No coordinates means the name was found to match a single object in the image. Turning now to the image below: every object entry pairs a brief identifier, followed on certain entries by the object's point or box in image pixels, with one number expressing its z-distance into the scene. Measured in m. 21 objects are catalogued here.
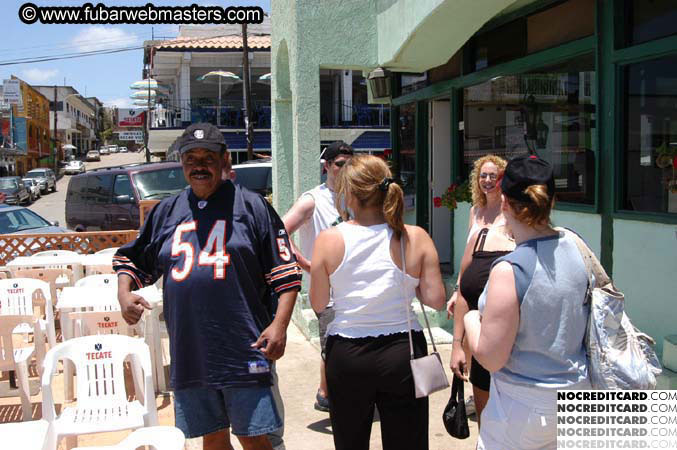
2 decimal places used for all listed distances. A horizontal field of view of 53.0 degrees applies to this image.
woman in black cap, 2.37
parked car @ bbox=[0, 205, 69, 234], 11.89
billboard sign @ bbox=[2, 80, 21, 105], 51.38
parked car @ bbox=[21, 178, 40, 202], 38.22
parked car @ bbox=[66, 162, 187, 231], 12.95
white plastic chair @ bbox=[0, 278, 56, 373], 5.61
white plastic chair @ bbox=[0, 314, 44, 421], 4.64
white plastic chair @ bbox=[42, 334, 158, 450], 3.49
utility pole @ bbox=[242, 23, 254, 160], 24.48
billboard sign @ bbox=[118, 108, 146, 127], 52.00
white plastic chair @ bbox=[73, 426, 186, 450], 2.61
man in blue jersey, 3.02
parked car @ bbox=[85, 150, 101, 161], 77.00
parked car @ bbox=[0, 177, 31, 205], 33.53
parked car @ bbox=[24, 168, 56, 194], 42.74
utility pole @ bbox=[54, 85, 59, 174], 63.75
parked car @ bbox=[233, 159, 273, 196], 14.47
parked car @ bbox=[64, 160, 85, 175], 59.55
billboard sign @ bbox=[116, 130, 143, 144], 65.19
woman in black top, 3.54
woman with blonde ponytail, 2.93
